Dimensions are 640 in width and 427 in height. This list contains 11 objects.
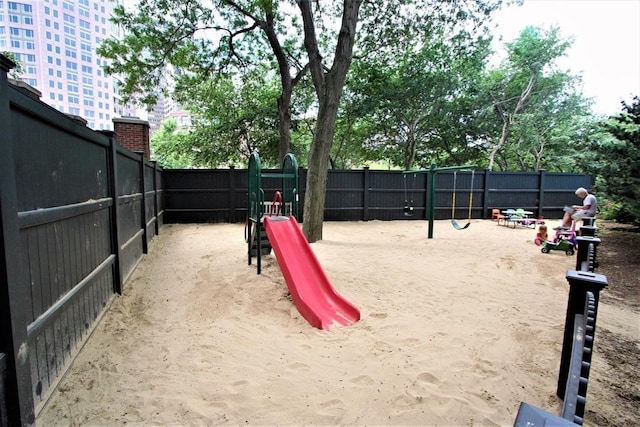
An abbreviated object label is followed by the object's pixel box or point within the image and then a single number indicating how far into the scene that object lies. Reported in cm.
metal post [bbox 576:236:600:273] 274
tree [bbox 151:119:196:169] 1714
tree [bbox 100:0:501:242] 694
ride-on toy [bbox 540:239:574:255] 652
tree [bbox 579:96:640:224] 565
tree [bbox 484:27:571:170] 1579
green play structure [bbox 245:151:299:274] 473
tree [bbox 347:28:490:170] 1433
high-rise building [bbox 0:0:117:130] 4962
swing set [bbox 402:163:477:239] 812
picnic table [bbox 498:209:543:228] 1027
